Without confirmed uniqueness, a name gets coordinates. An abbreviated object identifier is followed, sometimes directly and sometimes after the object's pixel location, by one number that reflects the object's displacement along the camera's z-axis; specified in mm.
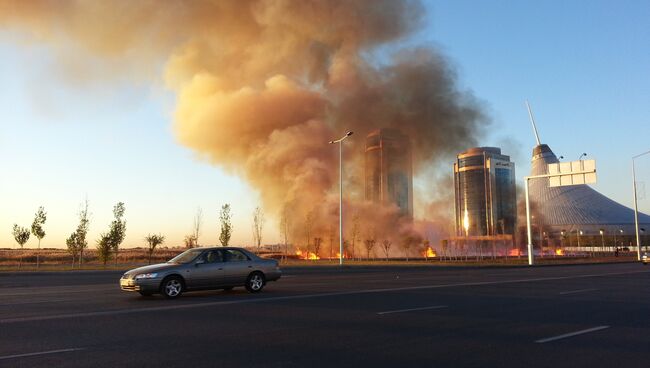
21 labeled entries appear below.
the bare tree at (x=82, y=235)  35238
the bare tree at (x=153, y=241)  37216
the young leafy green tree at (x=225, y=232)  41688
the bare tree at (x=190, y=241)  48884
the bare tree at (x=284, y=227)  62219
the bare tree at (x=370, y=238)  61344
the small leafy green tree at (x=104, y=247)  33375
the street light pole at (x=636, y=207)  45969
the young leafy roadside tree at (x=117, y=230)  34250
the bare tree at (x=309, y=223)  63562
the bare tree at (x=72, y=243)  35562
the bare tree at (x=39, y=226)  33625
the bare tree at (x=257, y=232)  56312
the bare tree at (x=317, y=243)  62272
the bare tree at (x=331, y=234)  67550
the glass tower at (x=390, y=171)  96438
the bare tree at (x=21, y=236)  34250
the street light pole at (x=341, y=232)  34906
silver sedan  12797
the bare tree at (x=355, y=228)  63262
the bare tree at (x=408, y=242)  76288
